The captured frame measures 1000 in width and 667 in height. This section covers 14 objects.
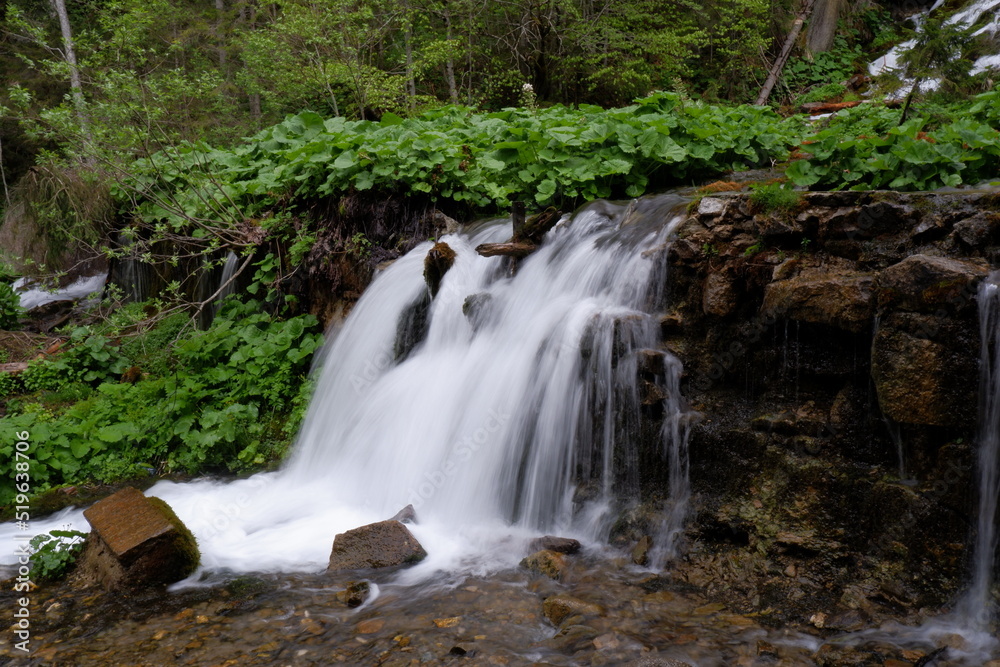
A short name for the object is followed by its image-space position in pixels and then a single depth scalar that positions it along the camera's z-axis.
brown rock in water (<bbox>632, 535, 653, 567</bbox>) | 3.68
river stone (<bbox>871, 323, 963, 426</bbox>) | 3.16
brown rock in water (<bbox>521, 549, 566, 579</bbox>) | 3.62
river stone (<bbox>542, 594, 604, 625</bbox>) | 3.17
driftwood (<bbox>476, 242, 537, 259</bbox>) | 5.64
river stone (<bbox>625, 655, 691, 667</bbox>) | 2.66
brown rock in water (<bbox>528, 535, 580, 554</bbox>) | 3.83
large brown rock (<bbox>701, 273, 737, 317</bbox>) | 4.08
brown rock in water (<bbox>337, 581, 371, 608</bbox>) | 3.49
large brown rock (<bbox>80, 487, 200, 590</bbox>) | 3.81
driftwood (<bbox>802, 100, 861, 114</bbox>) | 11.10
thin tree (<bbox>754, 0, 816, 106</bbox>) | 13.06
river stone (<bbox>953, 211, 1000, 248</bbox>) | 3.40
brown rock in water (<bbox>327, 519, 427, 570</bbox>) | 3.94
